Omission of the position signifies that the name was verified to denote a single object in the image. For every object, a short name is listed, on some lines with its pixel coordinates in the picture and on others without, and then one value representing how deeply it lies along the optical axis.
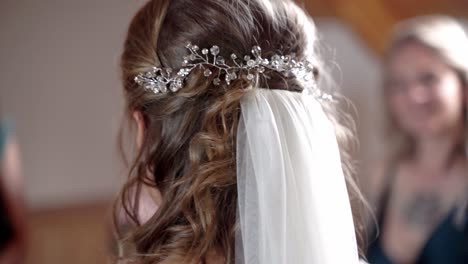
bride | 1.11
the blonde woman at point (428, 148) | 1.72
